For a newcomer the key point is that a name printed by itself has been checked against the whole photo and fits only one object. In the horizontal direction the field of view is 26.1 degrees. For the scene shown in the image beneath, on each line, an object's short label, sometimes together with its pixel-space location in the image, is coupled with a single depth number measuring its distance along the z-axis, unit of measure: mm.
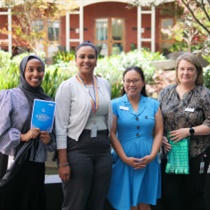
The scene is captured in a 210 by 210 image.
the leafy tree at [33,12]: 15773
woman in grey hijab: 3441
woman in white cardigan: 3496
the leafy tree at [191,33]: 14027
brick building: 24406
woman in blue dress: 3830
